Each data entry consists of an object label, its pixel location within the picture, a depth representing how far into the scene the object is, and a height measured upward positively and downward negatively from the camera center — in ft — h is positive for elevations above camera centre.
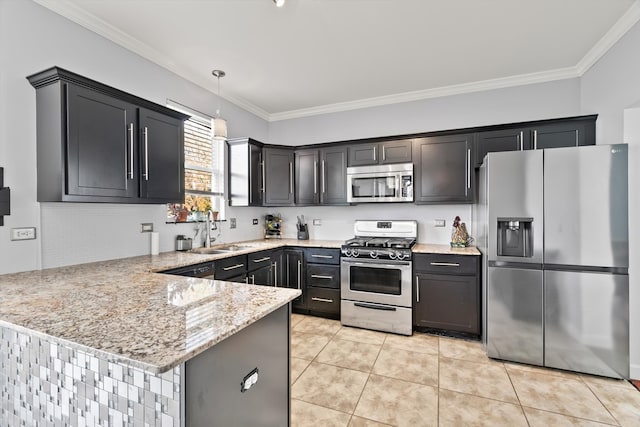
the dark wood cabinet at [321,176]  13.03 +1.60
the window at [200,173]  10.83 +1.58
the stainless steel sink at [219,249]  10.35 -1.36
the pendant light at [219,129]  9.42 +2.61
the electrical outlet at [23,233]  6.45 -0.42
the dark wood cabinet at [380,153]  12.01 +2.41
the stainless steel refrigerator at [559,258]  7.79 -1.34
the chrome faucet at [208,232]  11.13 -0.74
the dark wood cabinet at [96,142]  6.45 +1.70
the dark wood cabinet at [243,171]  12.65 +1.75
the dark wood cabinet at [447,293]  10.15 -2.86
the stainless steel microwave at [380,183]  11.92 +1.15
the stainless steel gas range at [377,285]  10.80 -2.75
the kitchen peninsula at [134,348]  3.10 -1.61
